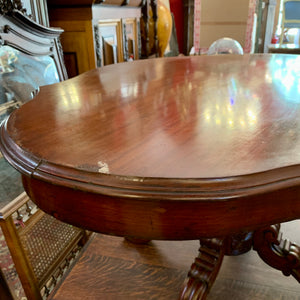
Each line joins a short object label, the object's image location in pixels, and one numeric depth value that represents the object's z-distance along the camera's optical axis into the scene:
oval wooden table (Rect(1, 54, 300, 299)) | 0.34
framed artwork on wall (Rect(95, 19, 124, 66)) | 1.94
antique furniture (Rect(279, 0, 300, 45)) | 4.99
